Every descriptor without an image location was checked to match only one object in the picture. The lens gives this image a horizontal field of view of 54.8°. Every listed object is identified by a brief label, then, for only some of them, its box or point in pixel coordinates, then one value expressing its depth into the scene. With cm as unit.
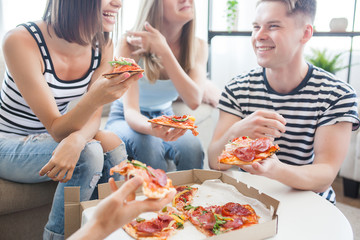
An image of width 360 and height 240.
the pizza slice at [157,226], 97
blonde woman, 183
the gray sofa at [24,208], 158
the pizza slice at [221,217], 100
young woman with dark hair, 132
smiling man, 142
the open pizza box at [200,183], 91
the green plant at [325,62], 330
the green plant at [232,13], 379
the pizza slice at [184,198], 115
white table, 100
